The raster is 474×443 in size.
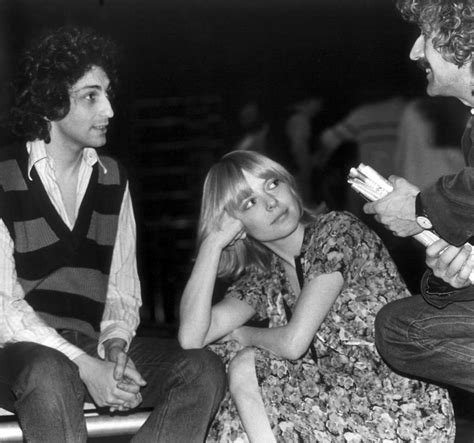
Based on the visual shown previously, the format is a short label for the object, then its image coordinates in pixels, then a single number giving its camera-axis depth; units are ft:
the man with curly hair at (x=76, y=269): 7.80
